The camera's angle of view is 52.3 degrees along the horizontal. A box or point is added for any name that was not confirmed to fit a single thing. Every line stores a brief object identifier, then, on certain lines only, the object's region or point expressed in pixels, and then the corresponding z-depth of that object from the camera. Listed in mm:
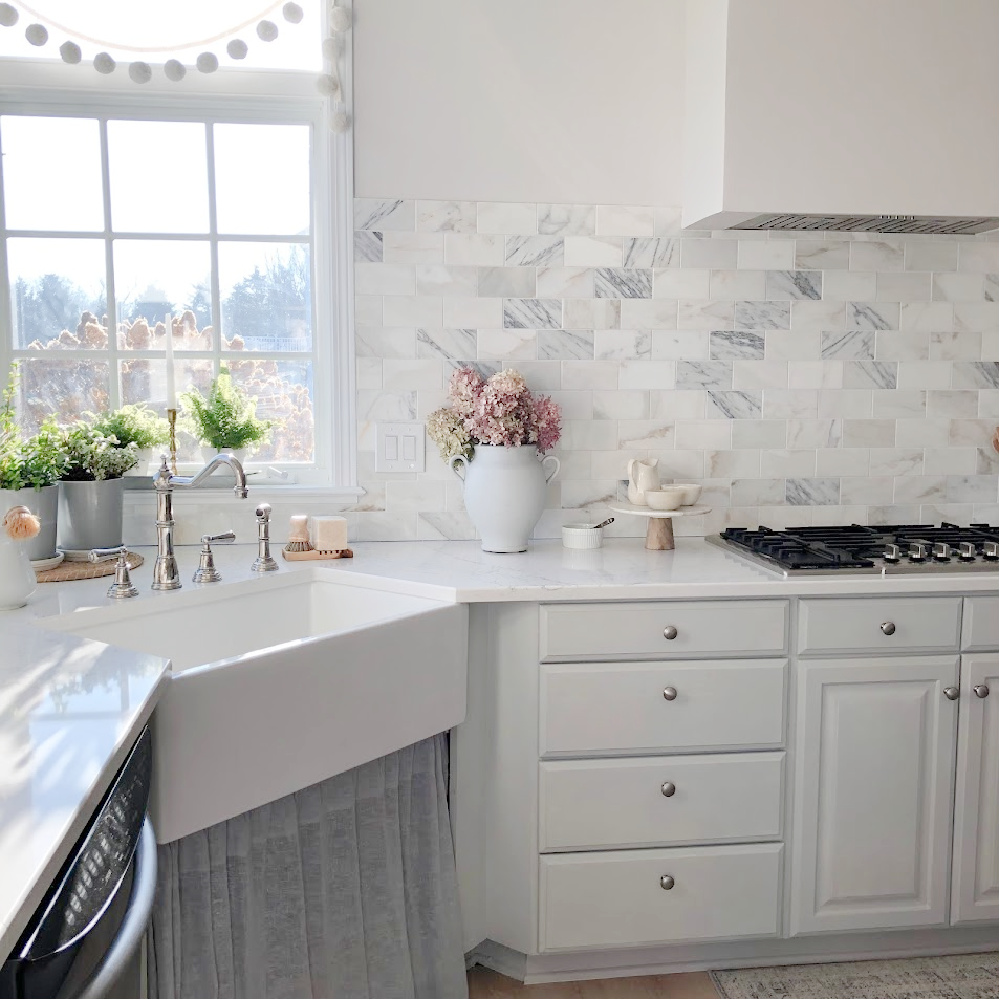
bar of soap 2451
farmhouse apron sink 1580
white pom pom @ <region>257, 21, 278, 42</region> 2551
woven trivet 2145
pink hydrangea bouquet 2439
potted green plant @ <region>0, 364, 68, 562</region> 2111
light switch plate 2695
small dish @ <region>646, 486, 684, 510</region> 2576
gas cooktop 2252
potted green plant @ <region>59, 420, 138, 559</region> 2330
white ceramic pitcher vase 2453
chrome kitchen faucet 2068
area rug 2248
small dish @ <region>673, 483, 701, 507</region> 2600
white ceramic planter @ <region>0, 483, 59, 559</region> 2168
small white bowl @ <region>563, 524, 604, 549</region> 2564
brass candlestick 2494
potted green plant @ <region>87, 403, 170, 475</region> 2475
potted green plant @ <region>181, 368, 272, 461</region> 2609
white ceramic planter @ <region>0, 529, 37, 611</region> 1824
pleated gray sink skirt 1656
